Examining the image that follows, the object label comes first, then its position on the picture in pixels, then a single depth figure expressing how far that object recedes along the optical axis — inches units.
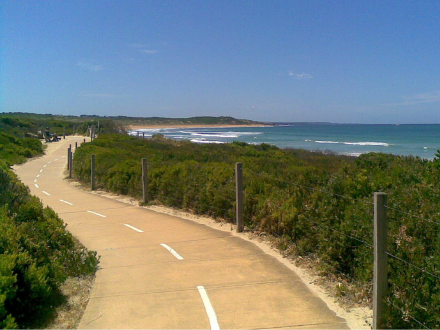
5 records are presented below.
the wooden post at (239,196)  352.8
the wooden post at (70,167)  882.1
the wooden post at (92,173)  705.3
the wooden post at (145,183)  527.8
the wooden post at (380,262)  176.2
